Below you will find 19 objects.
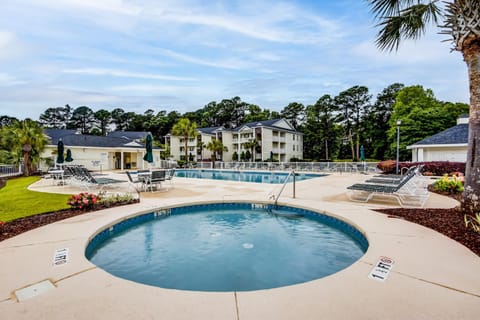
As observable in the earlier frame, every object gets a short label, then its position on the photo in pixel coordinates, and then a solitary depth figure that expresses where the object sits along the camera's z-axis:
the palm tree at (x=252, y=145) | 34.00
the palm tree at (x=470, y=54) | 4.91
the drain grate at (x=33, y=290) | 2.46
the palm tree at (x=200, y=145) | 37.81
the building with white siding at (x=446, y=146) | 17.08
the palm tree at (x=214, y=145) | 32.05
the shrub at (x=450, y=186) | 8.76
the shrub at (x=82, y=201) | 6.53
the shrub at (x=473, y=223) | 4.13
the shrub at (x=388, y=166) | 17.44
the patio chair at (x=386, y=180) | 8.74
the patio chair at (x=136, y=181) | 10.11
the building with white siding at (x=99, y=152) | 23.58
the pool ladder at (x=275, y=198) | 7.65
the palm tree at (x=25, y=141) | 16.84
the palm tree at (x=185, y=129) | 29.33
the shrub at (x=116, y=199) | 7.16
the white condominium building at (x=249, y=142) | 35.12
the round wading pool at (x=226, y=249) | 3.65
